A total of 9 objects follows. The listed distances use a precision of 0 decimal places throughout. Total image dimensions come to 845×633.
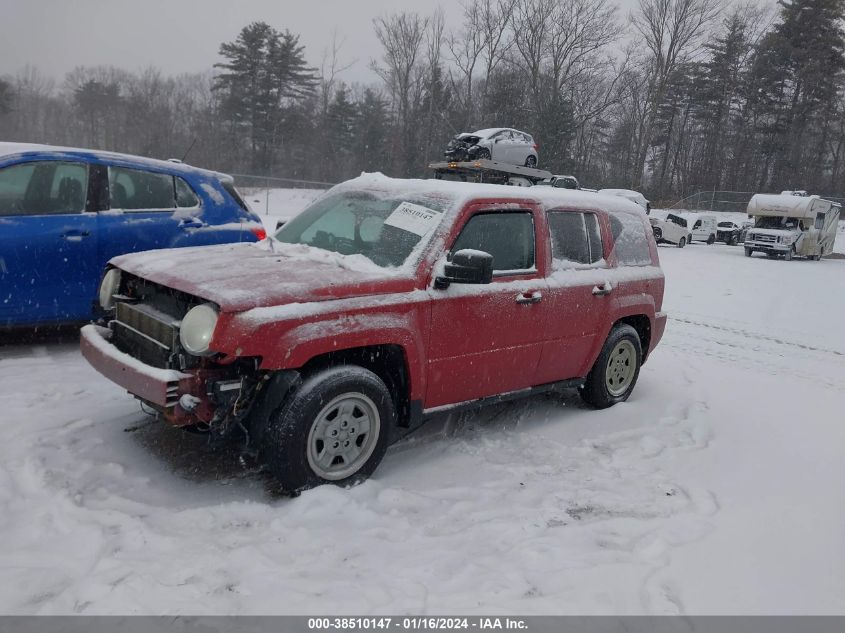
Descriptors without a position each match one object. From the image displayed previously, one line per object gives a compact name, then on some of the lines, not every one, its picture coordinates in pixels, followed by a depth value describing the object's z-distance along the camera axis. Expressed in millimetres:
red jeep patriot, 3354
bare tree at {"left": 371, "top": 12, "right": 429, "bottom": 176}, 48188
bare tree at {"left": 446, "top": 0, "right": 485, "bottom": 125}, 46094
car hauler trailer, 18484
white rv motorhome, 24969
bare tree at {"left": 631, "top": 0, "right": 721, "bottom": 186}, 46469
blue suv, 5340
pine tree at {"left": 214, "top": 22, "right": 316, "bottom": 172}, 46844
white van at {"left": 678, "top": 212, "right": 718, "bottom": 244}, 31438
